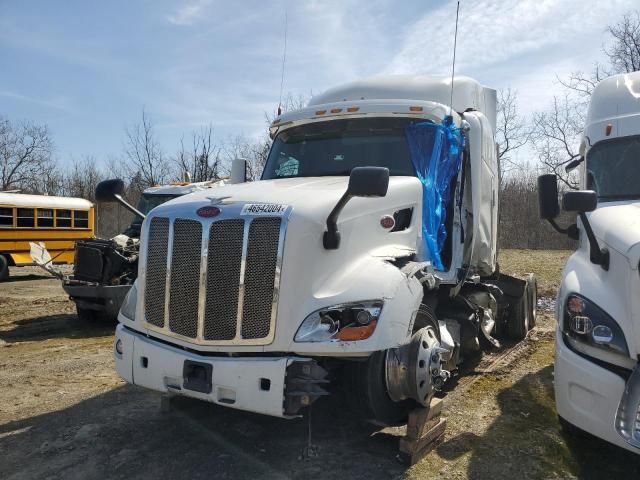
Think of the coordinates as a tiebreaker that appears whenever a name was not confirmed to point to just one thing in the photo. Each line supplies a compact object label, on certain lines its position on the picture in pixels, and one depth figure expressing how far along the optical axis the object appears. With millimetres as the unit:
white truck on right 3166
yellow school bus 15844
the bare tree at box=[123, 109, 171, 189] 34219
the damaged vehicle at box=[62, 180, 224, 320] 8883
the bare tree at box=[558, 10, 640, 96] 26250
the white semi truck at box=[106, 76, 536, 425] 3441
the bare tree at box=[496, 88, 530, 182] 33500
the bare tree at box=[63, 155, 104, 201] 41403
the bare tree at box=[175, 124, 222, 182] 31102
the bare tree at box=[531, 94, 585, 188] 27497
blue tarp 4832
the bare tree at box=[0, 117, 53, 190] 41594
